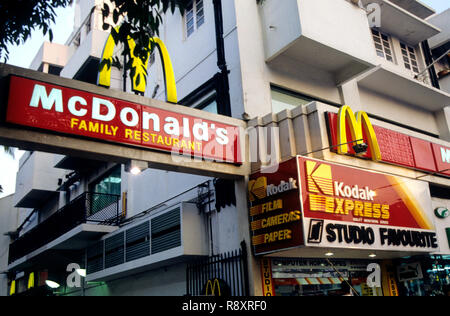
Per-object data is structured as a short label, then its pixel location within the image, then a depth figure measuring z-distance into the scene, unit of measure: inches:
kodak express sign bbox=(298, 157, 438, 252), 359.6
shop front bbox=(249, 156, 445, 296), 357.7
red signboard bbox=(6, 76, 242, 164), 312.7
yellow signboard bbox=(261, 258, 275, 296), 378.9
